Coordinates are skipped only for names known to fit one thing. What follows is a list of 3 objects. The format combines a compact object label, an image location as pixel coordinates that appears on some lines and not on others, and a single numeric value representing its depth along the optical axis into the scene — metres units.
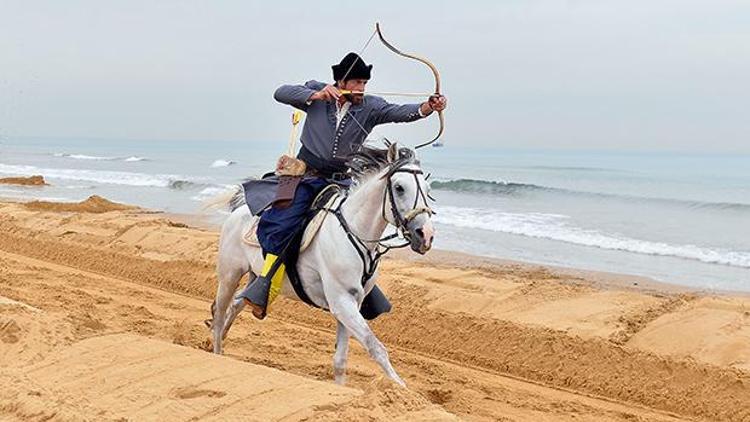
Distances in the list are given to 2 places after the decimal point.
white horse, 5.95
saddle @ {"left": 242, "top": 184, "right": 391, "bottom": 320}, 6.77
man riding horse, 6.72
